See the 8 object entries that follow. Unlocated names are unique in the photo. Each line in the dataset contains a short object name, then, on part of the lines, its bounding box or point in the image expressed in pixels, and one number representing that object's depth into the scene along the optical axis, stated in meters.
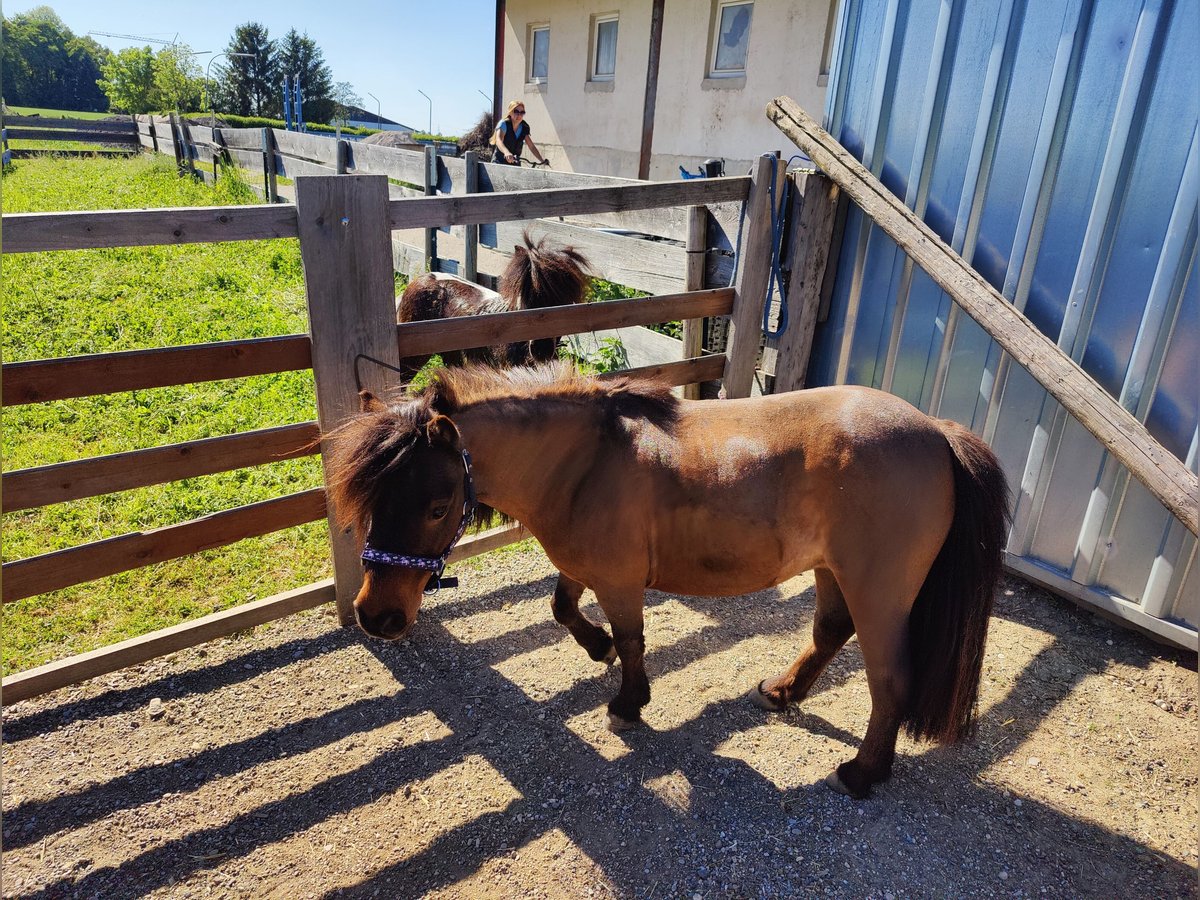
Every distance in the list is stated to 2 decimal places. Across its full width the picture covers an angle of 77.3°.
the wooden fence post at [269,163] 12.30
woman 10.62
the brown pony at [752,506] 2.73
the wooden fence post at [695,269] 4.91
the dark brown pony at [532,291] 4.99
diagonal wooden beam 3.18
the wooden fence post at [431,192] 8.09
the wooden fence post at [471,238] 7.33
